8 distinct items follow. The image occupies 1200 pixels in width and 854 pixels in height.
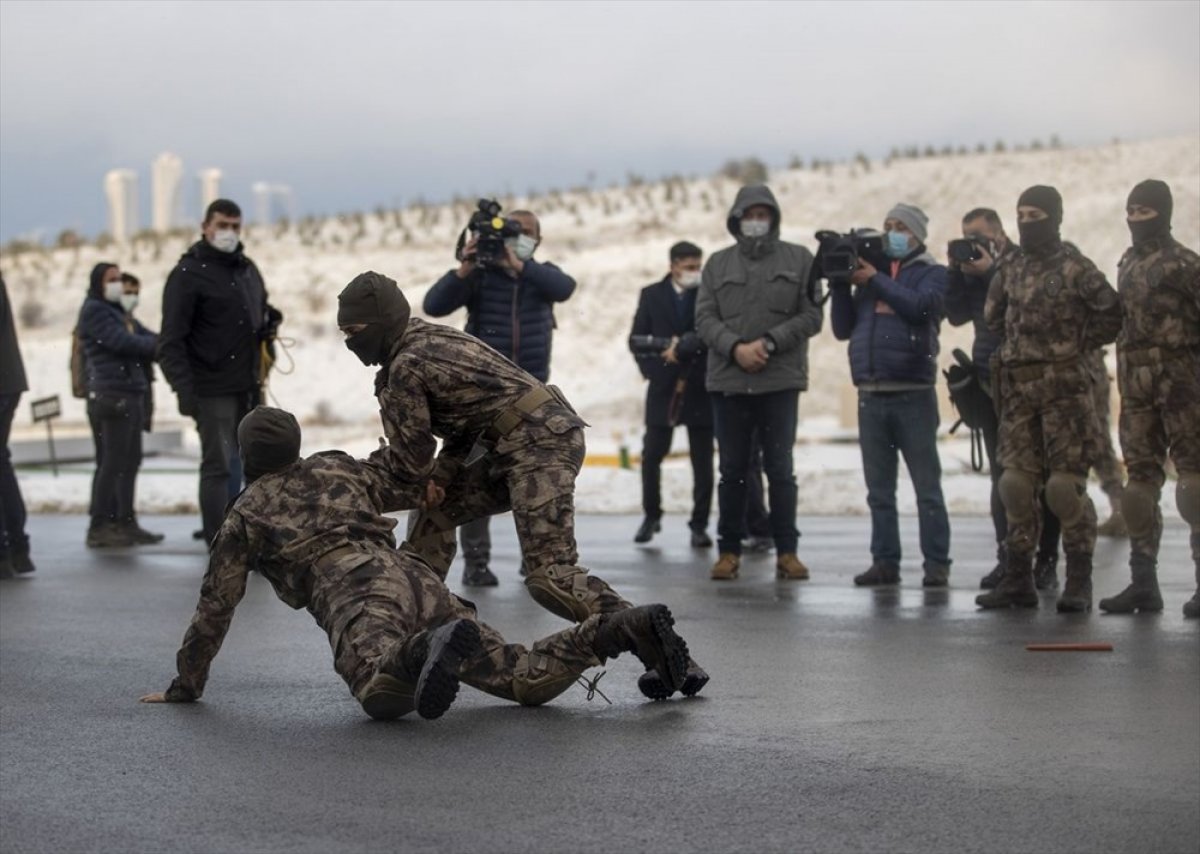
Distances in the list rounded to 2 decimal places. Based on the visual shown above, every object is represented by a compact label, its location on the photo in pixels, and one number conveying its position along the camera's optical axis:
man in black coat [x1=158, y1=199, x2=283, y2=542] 12.74
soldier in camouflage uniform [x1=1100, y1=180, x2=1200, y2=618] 10.06
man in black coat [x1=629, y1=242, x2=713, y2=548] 14.55
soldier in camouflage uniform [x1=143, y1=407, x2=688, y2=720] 7.05
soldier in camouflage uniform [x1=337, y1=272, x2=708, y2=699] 7.68
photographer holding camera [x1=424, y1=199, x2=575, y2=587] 11.88
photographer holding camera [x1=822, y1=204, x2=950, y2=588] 11.72
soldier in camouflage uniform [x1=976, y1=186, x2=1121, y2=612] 10.33
